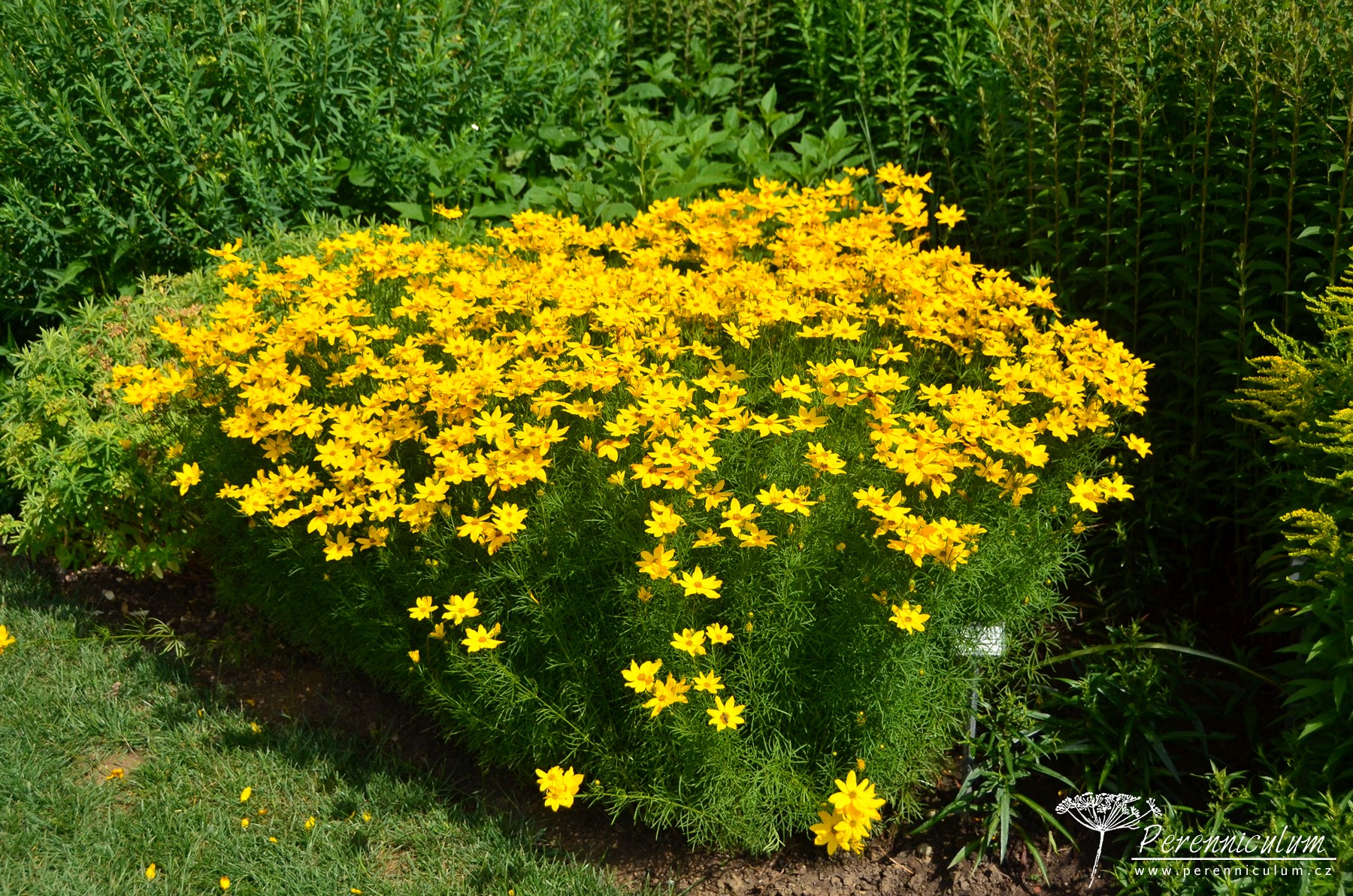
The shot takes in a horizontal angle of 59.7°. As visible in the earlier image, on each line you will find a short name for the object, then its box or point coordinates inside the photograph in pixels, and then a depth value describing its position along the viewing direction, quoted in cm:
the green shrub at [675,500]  289
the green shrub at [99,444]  395
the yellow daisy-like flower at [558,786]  262
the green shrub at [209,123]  467
